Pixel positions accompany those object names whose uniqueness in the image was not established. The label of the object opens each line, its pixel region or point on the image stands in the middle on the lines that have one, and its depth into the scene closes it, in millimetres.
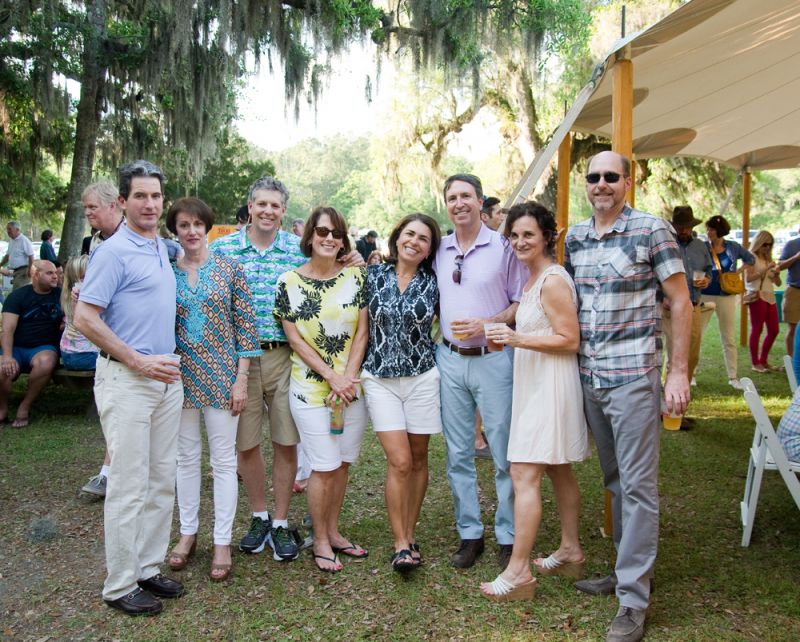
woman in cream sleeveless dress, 3084
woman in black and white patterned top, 3473
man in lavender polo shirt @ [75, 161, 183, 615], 3012
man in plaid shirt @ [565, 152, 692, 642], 2885
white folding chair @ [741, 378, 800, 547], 3494
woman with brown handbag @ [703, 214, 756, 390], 7312
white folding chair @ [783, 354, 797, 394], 4680
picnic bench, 6520
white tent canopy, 3867
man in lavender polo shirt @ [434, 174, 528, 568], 3475
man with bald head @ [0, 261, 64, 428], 6625
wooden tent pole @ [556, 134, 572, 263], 5234
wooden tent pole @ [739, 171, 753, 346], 10703
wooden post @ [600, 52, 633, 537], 3811
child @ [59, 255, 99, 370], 6516
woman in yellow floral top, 3535
